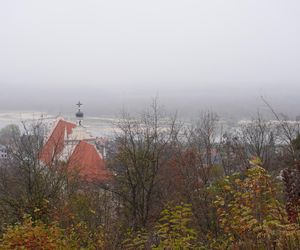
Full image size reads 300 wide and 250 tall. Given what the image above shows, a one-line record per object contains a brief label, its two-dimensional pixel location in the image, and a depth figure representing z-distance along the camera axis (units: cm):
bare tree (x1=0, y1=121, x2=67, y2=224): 1238
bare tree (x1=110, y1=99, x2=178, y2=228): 1554
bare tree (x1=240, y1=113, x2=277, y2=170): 2183
